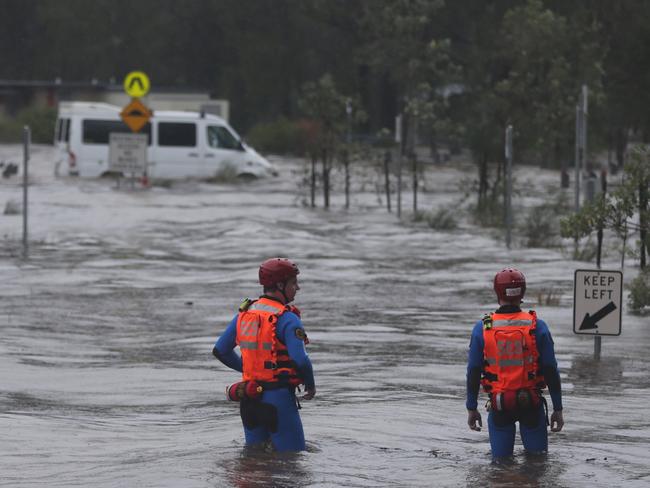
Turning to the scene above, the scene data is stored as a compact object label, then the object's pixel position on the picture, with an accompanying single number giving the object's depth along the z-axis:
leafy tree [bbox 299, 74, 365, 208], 54.09
